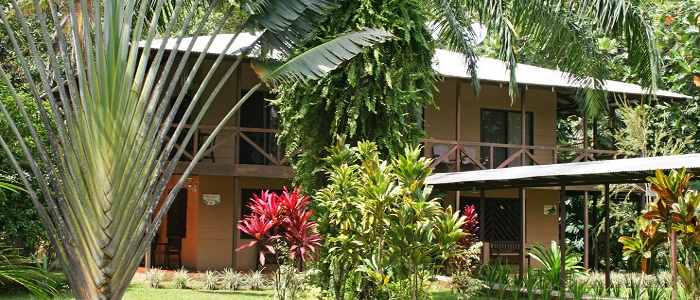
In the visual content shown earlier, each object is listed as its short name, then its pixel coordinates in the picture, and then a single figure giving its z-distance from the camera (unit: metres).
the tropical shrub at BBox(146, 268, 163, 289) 16.33
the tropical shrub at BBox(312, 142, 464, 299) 9.54
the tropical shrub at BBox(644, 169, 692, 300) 10.00
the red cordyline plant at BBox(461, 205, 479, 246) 14.62
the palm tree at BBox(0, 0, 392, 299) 7.16
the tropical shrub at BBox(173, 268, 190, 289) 16.39
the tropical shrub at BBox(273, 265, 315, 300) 11.32
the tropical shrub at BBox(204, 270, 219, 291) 16.27
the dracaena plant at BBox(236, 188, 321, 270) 10.81
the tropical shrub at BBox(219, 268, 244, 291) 16.33
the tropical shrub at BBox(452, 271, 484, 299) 14.02
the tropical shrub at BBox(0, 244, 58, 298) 5.09
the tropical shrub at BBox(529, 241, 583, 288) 14.00
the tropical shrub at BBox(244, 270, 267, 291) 16.45
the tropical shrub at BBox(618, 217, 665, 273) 10.67
